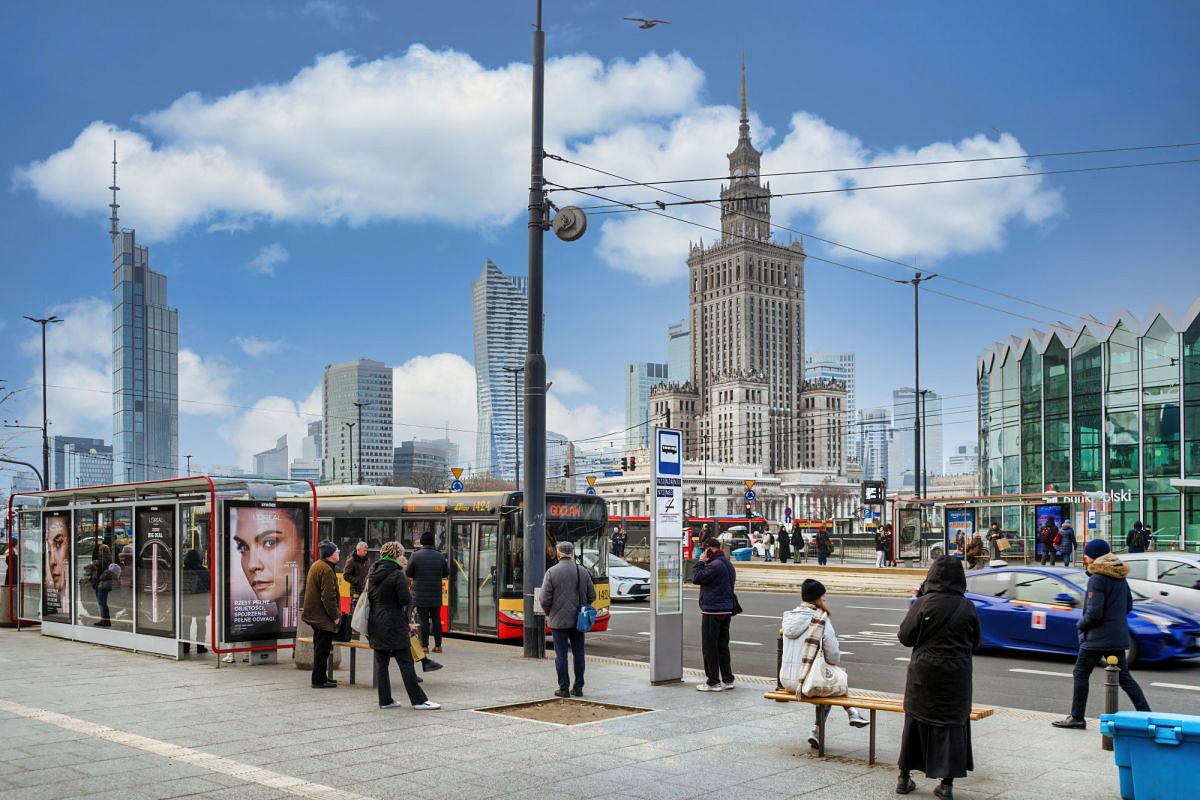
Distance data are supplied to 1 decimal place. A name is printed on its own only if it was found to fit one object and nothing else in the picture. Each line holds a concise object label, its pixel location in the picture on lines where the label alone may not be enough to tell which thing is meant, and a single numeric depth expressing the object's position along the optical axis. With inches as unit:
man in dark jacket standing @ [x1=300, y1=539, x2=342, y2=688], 506.9
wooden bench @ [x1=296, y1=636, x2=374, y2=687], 516.9
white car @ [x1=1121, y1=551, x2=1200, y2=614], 695.7
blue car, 606.5
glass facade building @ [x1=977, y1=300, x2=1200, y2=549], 1915.6
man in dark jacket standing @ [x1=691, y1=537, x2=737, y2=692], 493.4
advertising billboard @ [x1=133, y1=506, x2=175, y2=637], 613.3
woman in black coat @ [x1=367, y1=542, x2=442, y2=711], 447.2
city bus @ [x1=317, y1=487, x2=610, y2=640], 744.3
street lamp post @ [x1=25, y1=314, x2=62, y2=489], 2152.7
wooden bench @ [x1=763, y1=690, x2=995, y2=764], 344.2
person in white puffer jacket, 367.9
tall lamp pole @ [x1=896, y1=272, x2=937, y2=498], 1711.4
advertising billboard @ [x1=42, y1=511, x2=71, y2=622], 732.7
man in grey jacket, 482.3
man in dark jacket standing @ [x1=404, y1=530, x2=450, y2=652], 623.5
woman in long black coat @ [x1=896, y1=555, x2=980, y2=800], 304.7
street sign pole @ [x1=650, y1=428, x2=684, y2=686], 520.4
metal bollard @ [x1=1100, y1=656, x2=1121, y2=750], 359.3
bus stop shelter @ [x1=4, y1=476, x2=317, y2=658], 581.9
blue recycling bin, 274.8
